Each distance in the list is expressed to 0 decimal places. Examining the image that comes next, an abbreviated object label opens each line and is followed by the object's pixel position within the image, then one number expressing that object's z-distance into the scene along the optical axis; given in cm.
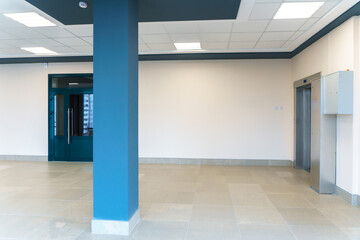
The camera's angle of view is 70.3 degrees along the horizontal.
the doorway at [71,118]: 923
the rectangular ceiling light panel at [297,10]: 465
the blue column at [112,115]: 360
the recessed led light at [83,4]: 452
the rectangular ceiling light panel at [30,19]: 513
